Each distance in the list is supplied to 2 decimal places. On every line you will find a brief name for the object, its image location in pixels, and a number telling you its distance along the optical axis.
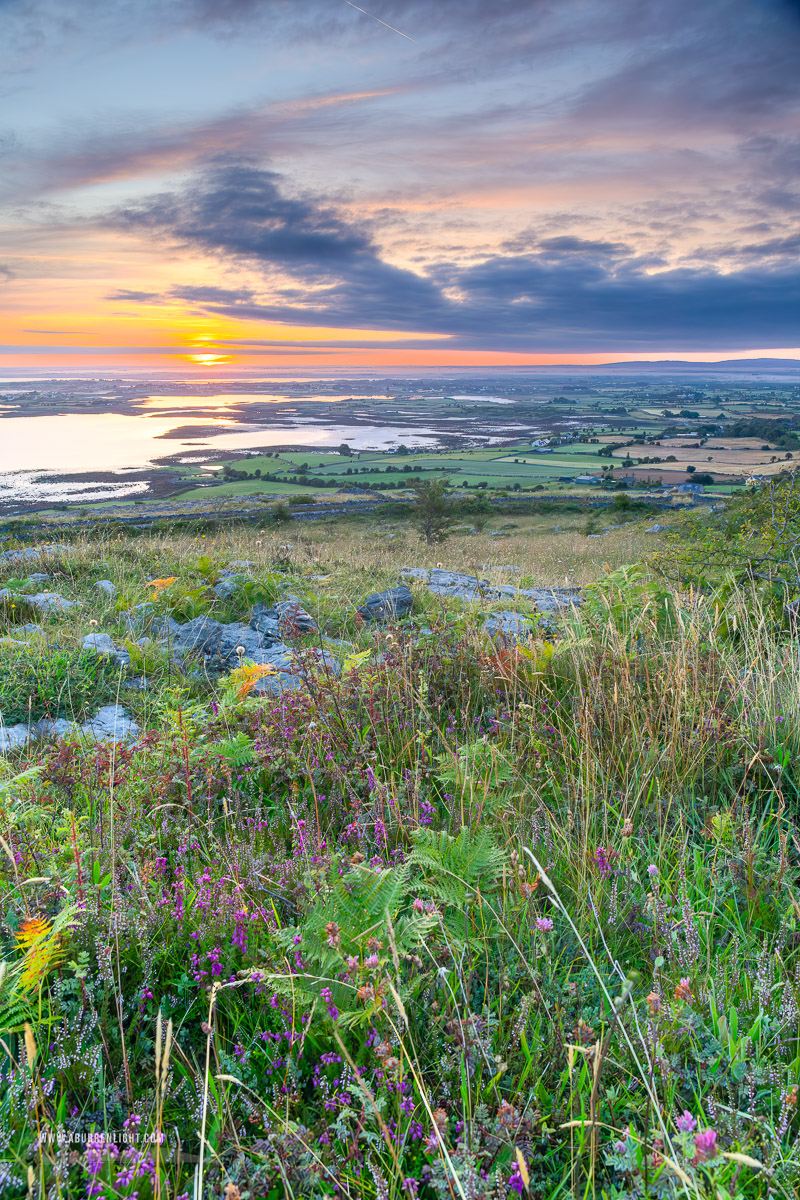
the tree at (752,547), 6.08
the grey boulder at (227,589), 7.78
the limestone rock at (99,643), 5.64
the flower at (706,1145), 0.90
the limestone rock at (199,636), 6.16
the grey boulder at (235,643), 5.99
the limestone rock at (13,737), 4.00
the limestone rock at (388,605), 6.71
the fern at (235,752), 3.24
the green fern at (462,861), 2.00
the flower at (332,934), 1.29
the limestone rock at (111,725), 4.33
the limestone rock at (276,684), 4.44
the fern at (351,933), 1.65
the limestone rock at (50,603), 7.15
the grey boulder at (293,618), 4.09
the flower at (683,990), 1.34
